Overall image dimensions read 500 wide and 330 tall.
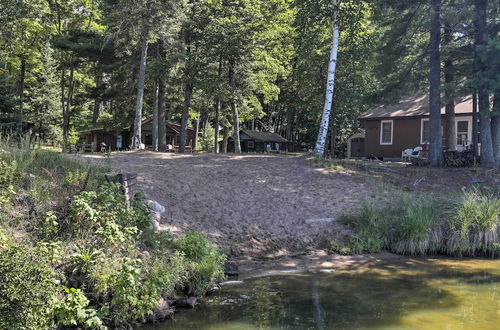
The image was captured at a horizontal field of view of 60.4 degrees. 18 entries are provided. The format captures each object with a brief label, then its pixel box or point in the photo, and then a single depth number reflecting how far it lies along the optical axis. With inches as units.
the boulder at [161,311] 234.8
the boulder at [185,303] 254.0
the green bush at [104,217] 252.1
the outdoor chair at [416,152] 911.2
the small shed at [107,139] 1503.4
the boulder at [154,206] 340.3
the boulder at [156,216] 339.9
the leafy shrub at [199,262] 271.7
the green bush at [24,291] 177.5
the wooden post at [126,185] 313.0
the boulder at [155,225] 314.3
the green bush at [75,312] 195.3
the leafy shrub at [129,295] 217.9
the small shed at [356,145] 1250.6
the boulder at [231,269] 312.0
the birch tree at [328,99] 642.8
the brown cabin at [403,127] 928.9
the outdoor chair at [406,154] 929.5
